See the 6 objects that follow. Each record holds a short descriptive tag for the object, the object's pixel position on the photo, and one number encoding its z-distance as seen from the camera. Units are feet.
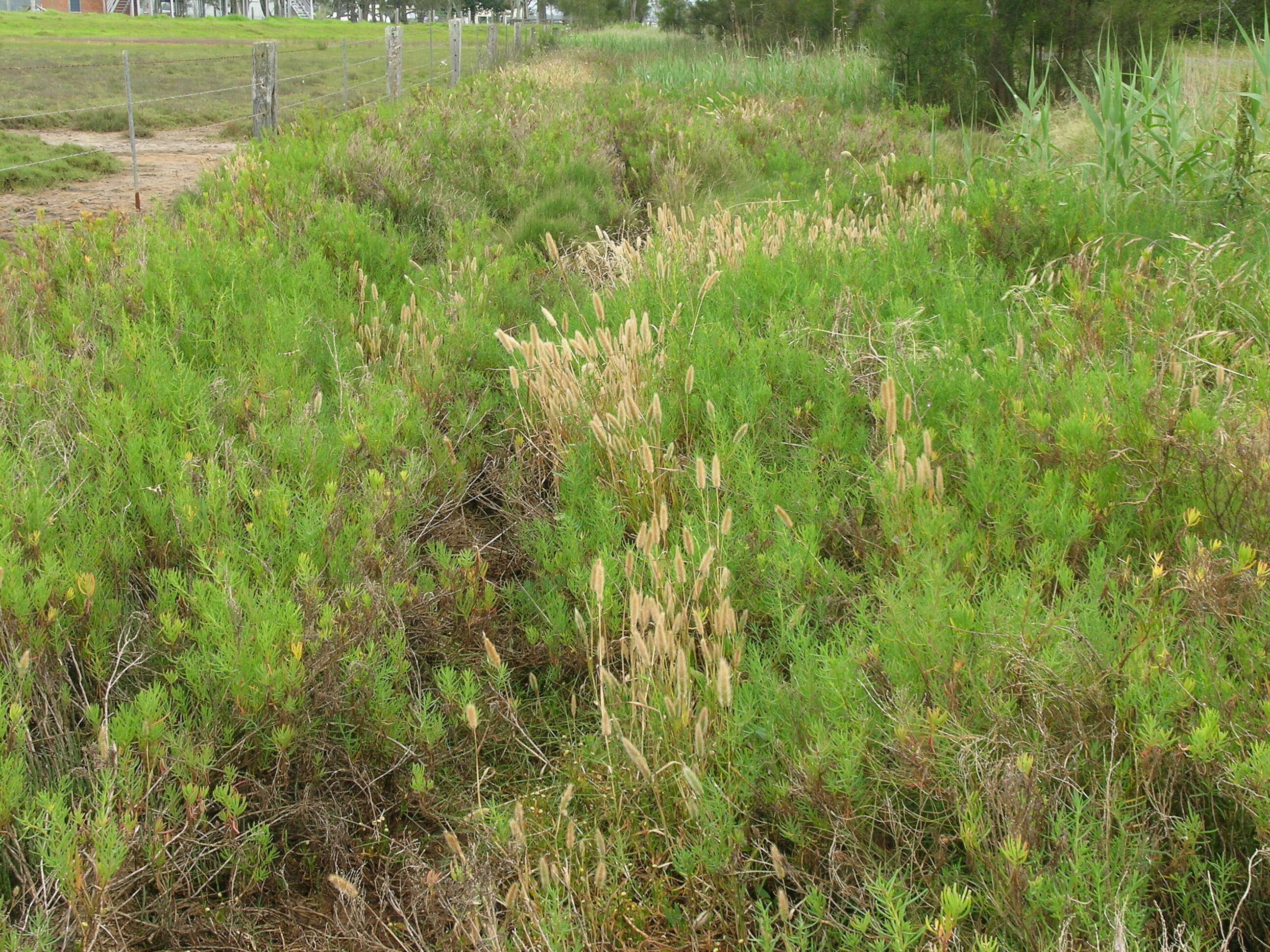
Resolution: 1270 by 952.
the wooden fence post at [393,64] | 46.34
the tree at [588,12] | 161.38
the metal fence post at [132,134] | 32.40
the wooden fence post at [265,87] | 34.68
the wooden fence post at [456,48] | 58.59
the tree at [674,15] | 90.58
